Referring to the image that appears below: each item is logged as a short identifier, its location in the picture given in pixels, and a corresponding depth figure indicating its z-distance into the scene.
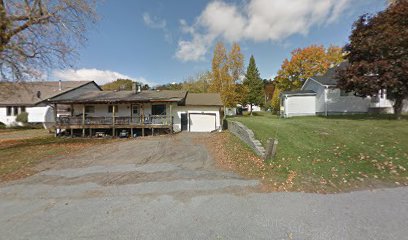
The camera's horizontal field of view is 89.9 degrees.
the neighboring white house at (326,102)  21.28
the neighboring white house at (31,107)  29.05
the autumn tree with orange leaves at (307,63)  42.62
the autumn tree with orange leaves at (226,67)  34.91
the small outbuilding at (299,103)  24.80
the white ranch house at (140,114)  19.34
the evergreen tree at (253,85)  45.72
